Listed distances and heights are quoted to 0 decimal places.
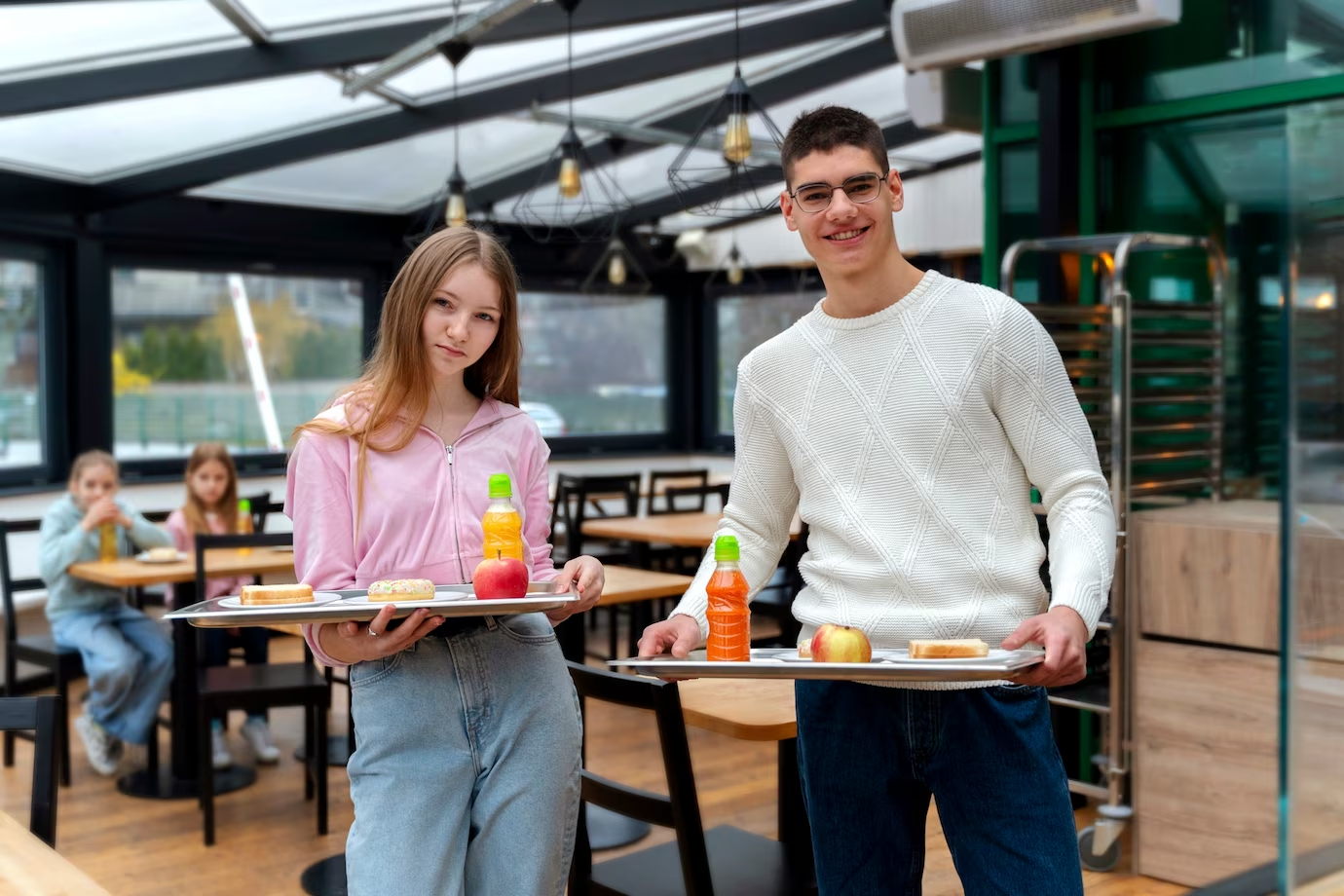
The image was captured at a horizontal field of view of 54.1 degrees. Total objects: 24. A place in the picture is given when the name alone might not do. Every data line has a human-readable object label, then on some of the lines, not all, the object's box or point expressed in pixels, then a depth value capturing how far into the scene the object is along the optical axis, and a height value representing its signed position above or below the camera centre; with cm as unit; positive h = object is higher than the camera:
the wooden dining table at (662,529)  586 -49
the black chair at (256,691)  429 -89
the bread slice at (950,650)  152 -26
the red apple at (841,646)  155 -26
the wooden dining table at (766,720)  249 -57
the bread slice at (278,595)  173 -22
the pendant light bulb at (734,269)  836 +101
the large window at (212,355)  783 +45
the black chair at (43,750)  195 -49
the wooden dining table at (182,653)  470 -82
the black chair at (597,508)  671 -48
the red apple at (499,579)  171 -20
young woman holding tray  176 -30
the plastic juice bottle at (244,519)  532 -38
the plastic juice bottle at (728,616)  167 -25
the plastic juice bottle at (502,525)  179 -14
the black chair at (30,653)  501 -87
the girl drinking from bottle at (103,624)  493 -77
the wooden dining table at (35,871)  150 -53
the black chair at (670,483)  753 -41
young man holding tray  165 -12
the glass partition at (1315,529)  137 -11
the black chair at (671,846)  205 -73
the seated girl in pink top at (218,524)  518 -40
